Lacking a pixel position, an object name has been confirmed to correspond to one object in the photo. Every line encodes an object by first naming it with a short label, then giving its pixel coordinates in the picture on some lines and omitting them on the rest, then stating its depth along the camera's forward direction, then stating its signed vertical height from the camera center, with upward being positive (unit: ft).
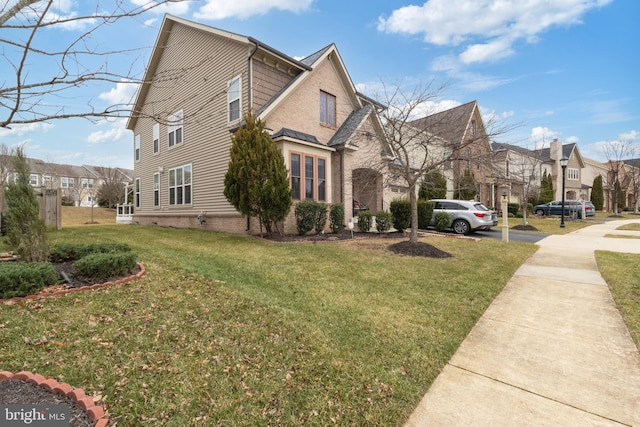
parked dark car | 87.33 +0.14
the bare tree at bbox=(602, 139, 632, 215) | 100.32 +17.59
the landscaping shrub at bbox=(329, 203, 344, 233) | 40.70 -0.84
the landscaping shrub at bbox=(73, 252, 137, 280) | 15.47 -2.83
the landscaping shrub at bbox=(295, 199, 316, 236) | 36.55 -0.67
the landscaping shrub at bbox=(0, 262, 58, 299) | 12.63 -2.97
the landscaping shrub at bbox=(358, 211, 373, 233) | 42.50 -1.39
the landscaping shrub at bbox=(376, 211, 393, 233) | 41.50 -1.51
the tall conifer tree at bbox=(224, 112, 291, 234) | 32.04 +3.90
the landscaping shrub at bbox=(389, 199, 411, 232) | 42.73 -0.42
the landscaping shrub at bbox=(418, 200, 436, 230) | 48.78 -0.33
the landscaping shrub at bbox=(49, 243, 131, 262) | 19.02 -2.46
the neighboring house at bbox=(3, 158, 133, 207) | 144.05 +20.38
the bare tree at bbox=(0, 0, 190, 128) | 7.78 +4.71
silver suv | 47.65 -1.02
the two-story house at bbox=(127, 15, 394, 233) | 39.50 +13.14
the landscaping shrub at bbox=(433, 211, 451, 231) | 47.39 -1.61
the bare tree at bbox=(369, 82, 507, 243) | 28.22 +9.38
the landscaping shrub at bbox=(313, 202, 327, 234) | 37.96 -0.86
